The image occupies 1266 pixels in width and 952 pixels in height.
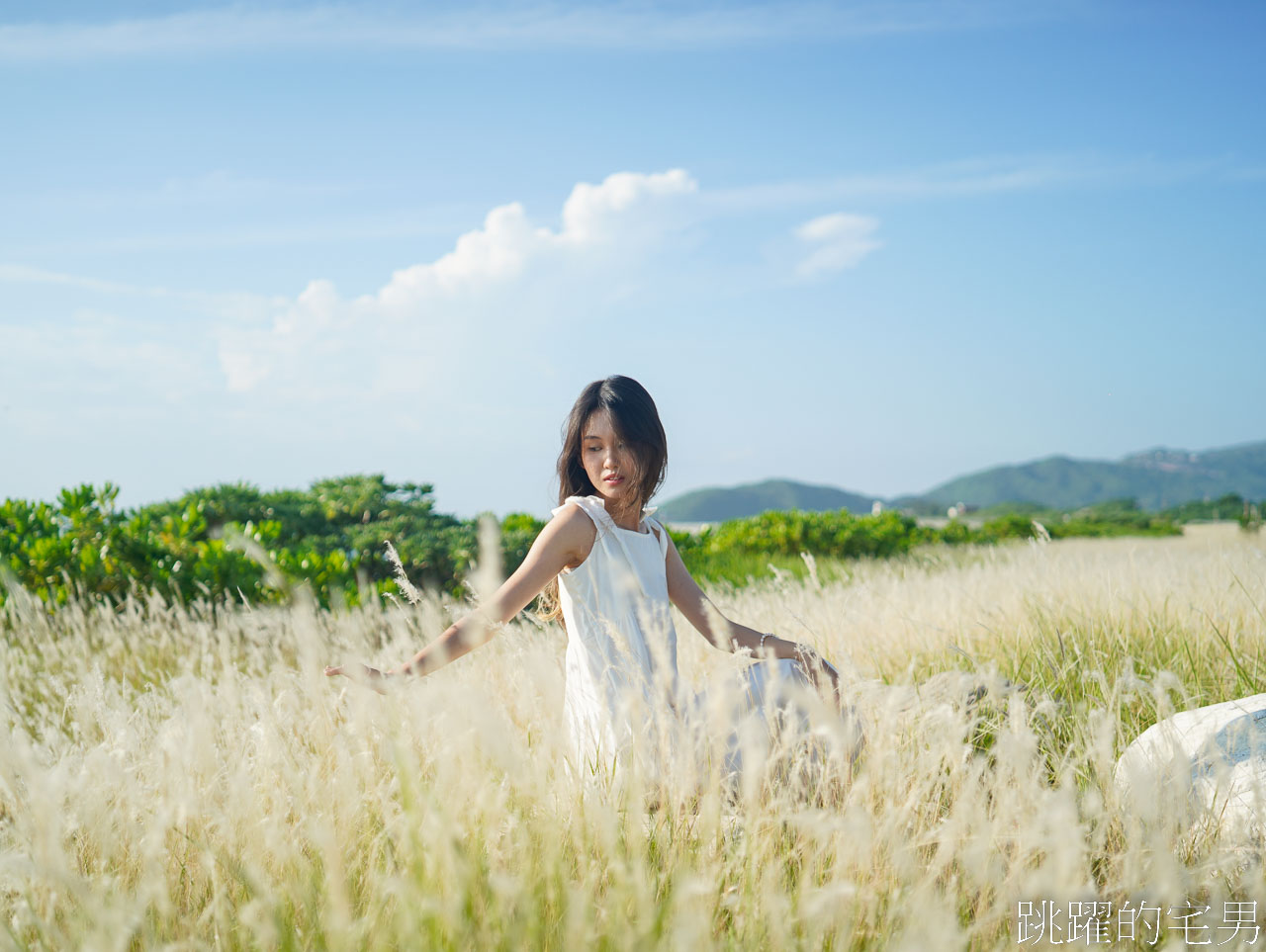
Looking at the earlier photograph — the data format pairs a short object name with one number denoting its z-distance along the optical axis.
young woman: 2.45
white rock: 2.08
